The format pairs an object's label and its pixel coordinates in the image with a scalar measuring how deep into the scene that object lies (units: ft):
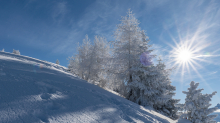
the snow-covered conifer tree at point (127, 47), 37.60
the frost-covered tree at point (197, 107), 29.53
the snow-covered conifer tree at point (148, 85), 36.58
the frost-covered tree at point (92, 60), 46.75
